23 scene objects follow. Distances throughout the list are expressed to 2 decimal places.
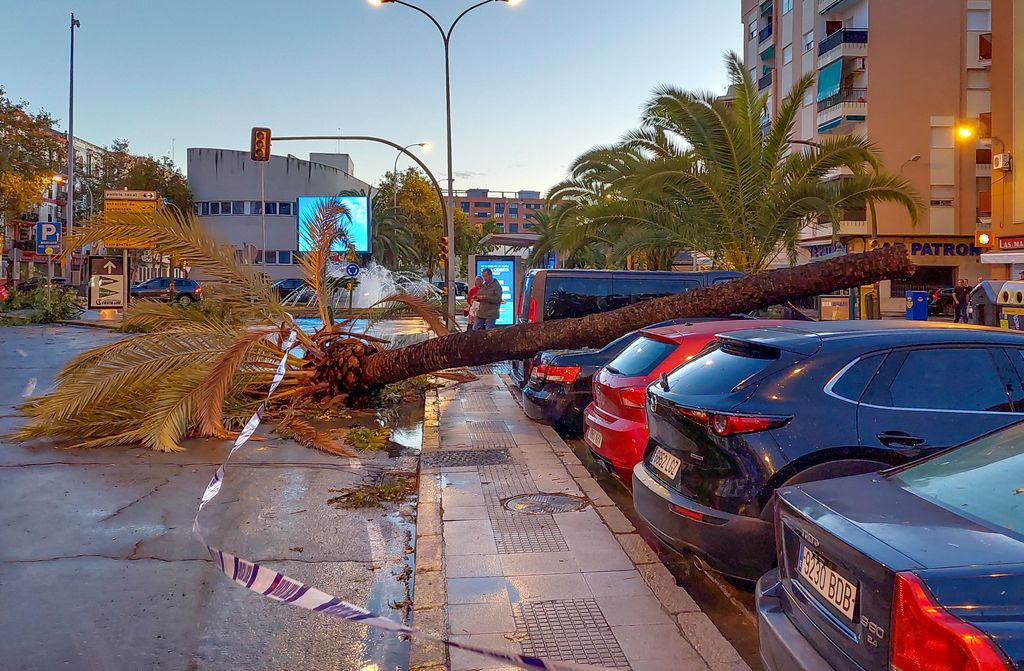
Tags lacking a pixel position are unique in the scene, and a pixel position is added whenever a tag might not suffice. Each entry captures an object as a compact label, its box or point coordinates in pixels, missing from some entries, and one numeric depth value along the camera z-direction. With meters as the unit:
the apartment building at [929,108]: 39.53
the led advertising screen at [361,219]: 44.03
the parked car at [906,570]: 2.17
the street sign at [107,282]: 28.19
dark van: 11.55
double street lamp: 24.93
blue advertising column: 25.47
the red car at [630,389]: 6.47
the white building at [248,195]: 61.69
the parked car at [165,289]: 45.94
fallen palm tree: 7.90
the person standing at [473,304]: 18.74
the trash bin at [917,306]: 24.25
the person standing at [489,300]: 18.36
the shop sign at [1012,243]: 26.72
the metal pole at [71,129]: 41.53
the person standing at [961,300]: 25.62
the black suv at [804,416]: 4.41
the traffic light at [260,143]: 25.41
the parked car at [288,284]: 48.42
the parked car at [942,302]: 34.88
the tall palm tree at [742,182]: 17.62
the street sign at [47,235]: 30.44
